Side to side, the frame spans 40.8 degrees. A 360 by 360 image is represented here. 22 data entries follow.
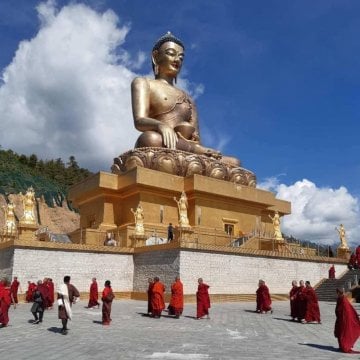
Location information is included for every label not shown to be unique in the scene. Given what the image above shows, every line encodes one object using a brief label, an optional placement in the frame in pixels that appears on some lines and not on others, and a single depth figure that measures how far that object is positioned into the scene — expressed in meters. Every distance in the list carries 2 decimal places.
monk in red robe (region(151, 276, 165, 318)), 11.26
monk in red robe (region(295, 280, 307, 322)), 11.20
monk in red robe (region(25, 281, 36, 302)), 14.27
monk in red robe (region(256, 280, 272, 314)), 12.84
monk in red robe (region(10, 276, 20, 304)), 13.48
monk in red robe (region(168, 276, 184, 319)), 11.37
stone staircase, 17.53
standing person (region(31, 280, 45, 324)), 9.68
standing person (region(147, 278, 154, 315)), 11.41
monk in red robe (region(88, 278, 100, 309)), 12.85
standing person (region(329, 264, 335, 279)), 19.08
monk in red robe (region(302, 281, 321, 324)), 11.04
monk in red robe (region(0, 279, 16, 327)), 9.18
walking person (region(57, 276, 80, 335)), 8.48
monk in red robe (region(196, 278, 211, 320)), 11.22
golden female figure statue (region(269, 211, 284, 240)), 18.87
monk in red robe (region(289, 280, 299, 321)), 11.48
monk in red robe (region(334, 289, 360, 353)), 7.30
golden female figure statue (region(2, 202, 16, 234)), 17.61
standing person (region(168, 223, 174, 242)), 17.12
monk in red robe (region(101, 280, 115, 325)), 9.80
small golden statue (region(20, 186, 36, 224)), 15.84
